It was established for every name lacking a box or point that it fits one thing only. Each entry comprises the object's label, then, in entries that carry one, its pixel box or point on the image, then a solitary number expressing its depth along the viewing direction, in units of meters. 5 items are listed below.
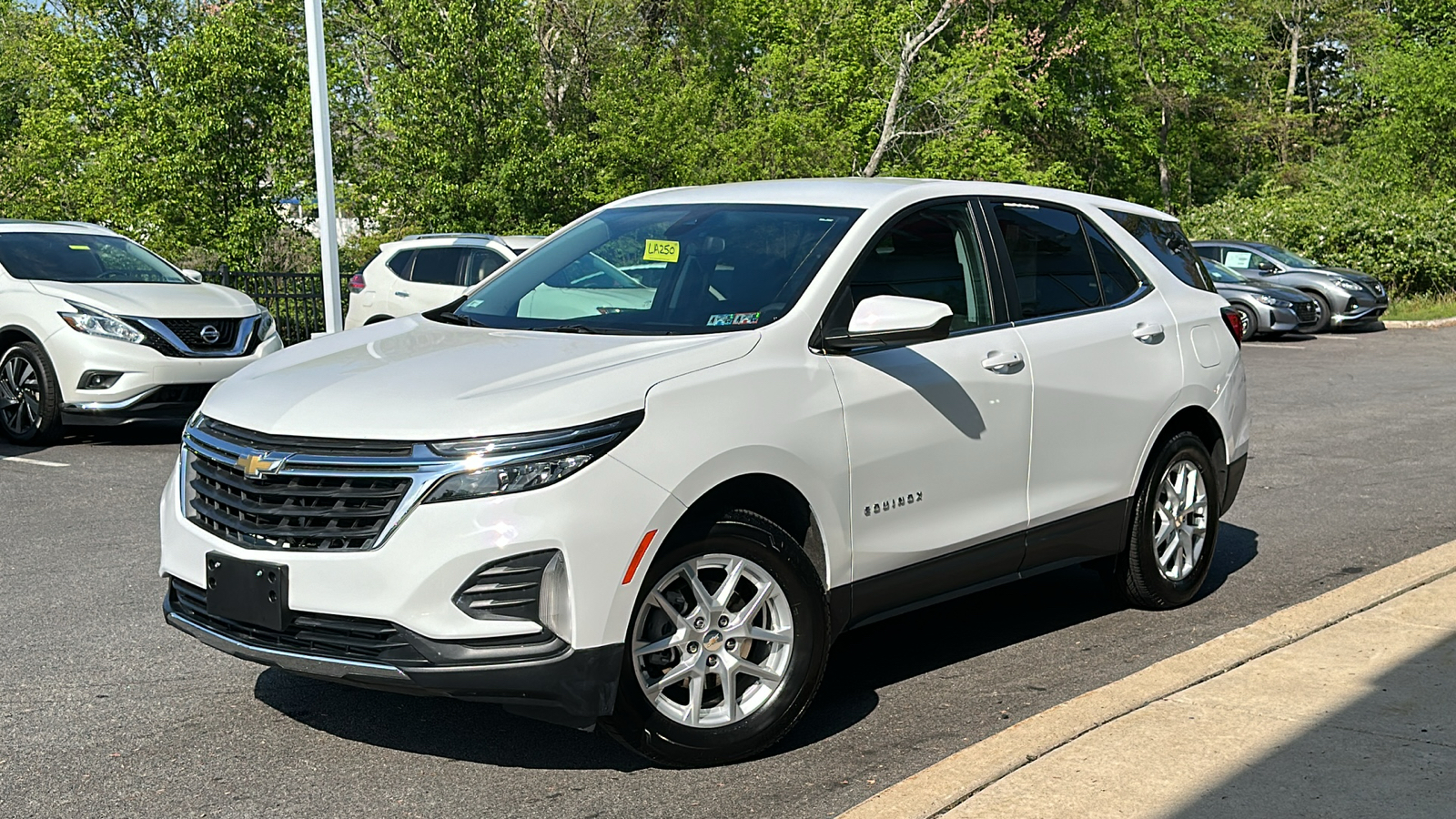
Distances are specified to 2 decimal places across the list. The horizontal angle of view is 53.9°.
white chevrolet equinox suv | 3.84
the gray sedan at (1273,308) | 23.14
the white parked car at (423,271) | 15.10
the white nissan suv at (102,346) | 10.84
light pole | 14.12
